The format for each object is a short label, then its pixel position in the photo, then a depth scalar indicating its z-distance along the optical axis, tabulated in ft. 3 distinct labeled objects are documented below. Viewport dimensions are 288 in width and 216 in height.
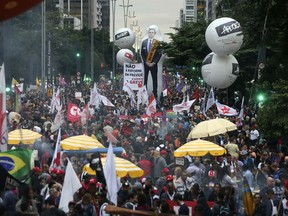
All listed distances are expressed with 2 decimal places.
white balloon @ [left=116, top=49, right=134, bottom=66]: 220.78
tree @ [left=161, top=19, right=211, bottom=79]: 173.27
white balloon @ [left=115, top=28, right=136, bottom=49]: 222.89
